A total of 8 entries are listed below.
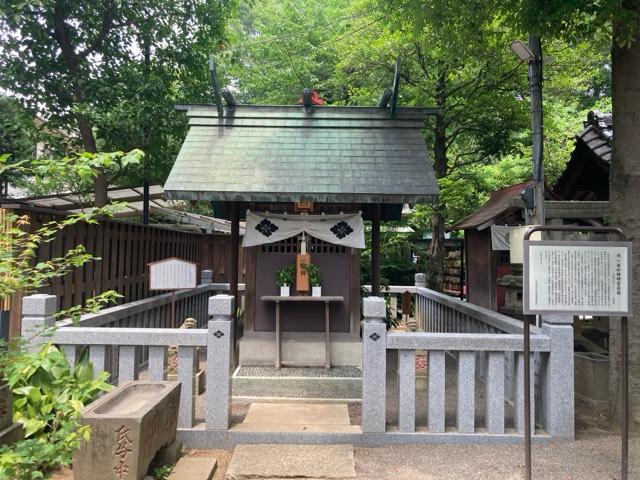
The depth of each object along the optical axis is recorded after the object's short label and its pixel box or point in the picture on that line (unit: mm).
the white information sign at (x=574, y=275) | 3854
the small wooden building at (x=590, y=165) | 7996
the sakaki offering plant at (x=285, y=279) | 7500
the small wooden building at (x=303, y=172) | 6840
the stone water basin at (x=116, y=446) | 3502
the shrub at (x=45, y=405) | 3027
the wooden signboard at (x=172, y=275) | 7176
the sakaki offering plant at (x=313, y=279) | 7500
